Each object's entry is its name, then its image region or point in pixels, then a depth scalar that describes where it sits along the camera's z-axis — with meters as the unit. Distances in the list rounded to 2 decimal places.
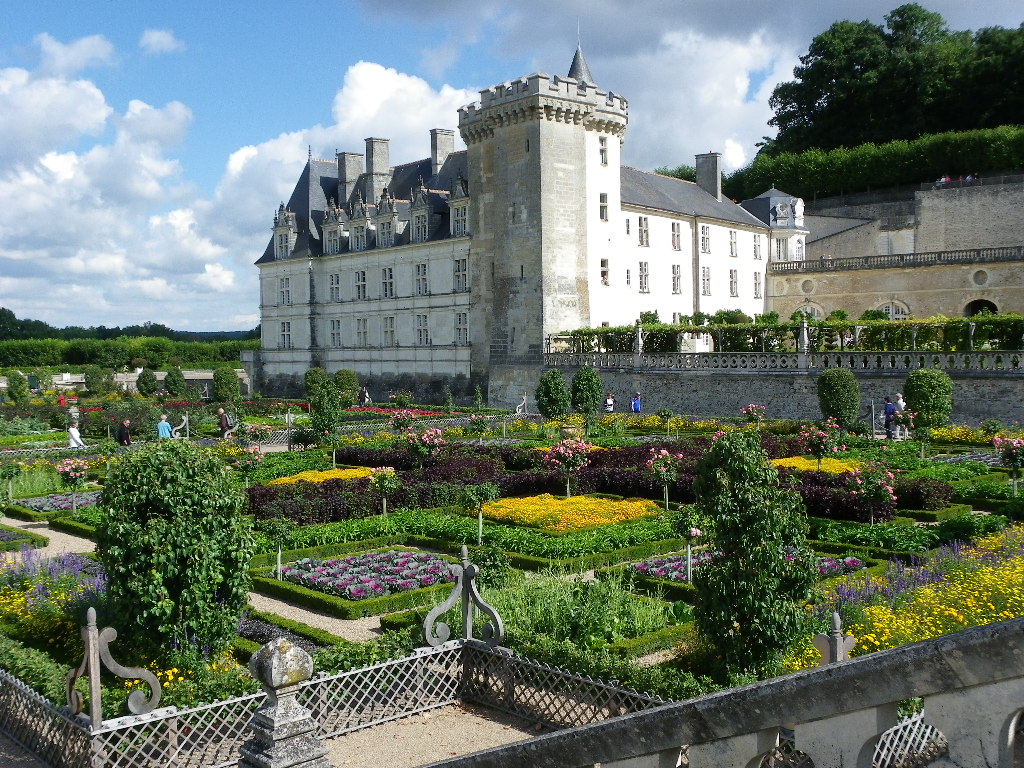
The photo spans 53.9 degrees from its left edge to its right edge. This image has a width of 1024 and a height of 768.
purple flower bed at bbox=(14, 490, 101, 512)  19.27
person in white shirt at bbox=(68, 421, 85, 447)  26.57
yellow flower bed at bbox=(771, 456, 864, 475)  18.95
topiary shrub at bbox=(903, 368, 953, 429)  24.83
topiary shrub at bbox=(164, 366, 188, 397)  45.09
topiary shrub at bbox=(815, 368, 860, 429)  26.08
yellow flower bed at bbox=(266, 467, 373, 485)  19.88
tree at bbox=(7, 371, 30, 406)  40.78
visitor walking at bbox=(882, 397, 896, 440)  25.36
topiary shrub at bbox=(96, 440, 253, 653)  8.38
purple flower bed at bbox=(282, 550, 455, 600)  12.25
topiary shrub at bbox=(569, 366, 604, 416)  29.30
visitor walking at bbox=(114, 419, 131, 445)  27.53
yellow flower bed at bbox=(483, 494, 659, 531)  15.72
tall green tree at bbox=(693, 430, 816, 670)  7.67
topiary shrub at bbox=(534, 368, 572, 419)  29.36
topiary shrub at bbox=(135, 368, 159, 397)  46.06
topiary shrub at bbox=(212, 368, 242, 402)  41.47
